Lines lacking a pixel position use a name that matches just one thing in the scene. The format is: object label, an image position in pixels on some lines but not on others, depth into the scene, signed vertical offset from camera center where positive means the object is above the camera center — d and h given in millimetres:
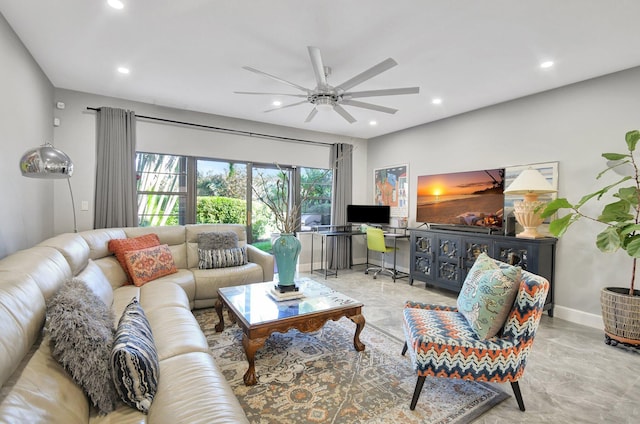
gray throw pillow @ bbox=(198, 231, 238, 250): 3660 -440
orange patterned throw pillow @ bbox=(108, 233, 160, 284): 3041 -435
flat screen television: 3900 +143
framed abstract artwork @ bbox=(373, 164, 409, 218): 5289 +359
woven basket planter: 2506 -913
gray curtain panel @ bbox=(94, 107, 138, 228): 3750 +449
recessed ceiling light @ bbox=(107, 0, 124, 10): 2015 +1381
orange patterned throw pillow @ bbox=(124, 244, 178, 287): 3000 -620
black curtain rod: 4079 +1190
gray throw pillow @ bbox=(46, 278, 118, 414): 1118 -562
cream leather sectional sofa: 932 -632
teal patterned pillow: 1729 -543
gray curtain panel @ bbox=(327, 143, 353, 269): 5684 +247
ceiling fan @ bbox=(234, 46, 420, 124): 2137 +1014
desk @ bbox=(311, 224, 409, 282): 5070 -510
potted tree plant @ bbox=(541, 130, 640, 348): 2490 -303
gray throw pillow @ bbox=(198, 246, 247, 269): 3529 -634
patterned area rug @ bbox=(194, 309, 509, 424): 1741 -1209
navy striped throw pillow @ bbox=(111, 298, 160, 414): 1169 -674
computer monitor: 5422 -128
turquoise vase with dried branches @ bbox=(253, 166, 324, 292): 2619 -404
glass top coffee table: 2035 -801
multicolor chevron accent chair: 1716 -843
